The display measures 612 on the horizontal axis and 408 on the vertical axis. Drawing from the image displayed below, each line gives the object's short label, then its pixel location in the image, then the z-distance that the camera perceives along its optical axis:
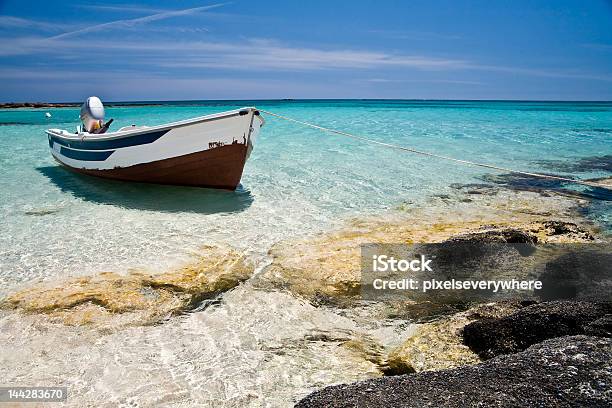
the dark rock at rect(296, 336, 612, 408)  2.30
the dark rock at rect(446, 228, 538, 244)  5.68
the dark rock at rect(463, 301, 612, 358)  3.17
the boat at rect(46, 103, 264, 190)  8.59
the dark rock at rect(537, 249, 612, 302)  4.32
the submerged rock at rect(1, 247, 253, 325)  4.26
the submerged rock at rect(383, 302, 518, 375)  3.35
